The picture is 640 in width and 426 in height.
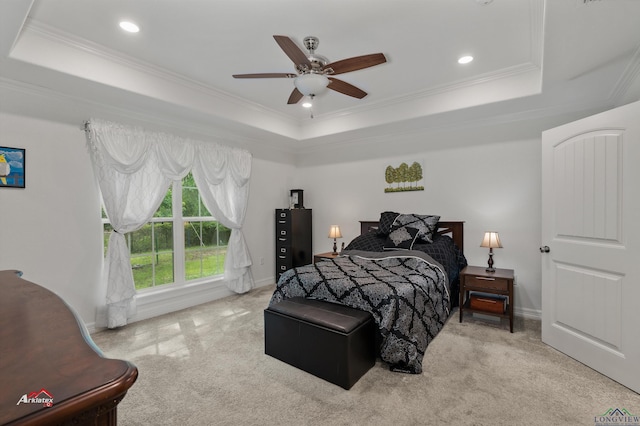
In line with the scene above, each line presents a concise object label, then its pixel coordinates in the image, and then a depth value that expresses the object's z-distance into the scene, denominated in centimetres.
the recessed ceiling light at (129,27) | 231
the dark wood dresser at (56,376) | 58
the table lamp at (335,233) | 477
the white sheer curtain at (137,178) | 318
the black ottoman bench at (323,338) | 217
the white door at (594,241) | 213
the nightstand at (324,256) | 448
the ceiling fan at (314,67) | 213
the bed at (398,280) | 239
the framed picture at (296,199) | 534
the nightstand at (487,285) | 308
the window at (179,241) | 366
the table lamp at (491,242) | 338
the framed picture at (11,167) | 267
